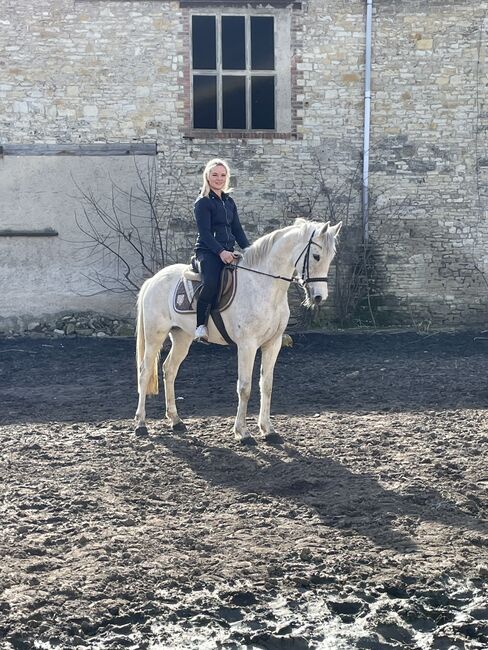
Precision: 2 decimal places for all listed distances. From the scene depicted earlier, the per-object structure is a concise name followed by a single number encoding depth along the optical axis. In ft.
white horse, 24.07
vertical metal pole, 51.67
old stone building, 50.93
